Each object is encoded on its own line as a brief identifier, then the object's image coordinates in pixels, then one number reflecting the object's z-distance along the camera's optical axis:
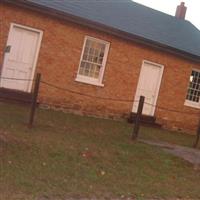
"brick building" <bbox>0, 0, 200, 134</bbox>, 19.53
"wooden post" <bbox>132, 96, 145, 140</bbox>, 15.86
